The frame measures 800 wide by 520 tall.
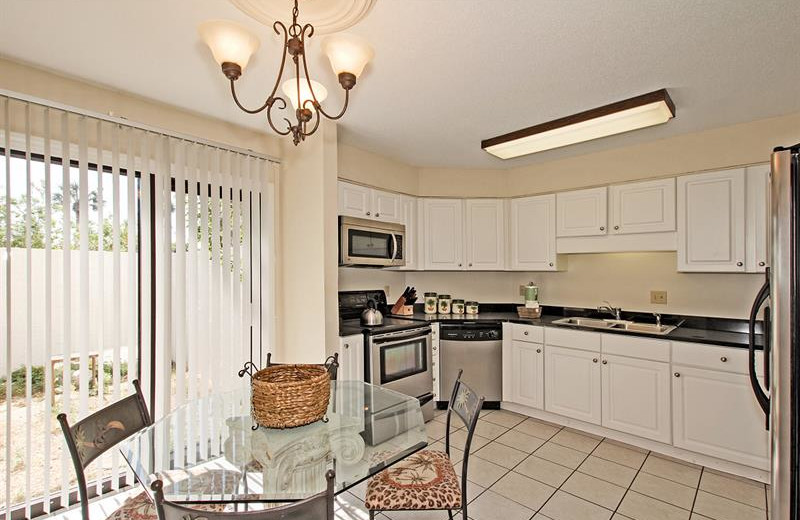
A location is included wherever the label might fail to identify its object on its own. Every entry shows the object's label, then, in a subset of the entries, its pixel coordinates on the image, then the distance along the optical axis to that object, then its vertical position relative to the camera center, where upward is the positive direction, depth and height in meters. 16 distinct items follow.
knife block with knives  4.05 -0.47
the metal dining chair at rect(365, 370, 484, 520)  1.63 -0.98
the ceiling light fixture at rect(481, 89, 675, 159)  2.49 +0.96
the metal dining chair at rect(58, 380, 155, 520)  1.39 -0.70
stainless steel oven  3.23 -0.89
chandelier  1.37 +0.77
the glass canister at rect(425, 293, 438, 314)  4.22 -0.48
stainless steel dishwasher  3.81 -0.95
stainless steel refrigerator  1.17 -0.24
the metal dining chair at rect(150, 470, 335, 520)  0.98 -0.64
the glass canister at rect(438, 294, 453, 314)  4.24 -0.49
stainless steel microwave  3.33 +0.15
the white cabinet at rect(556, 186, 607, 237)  3.59 +0.43
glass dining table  1.31 -0.74
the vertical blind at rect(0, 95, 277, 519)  2.06 -0.10
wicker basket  1.56 -0.56
